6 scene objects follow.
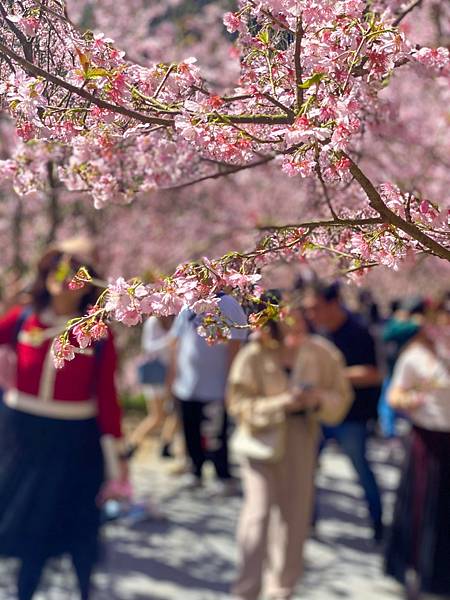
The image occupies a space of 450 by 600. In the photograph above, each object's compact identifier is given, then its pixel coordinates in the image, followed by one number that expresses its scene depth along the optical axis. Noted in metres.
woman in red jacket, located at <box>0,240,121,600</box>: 4.04
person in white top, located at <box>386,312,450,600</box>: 4.84
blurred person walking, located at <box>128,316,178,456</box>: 7.53
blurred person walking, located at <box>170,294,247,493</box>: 7.00
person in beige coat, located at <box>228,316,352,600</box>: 4.56
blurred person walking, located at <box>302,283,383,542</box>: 6.10
